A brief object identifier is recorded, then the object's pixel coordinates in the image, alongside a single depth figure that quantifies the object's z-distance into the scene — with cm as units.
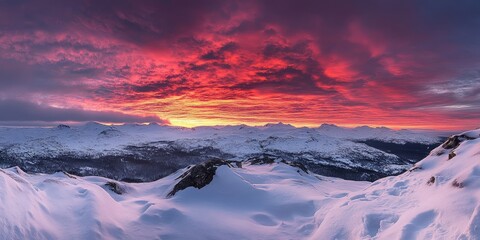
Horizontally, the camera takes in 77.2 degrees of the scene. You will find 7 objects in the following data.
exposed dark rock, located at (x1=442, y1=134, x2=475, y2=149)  2135
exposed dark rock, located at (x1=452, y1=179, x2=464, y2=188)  1270
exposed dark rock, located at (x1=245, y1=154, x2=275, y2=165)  6382
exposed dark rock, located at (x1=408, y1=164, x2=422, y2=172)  2080
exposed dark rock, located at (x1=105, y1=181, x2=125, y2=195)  3455
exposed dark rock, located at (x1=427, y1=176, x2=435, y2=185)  1603
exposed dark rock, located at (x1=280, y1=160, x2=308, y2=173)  5526
